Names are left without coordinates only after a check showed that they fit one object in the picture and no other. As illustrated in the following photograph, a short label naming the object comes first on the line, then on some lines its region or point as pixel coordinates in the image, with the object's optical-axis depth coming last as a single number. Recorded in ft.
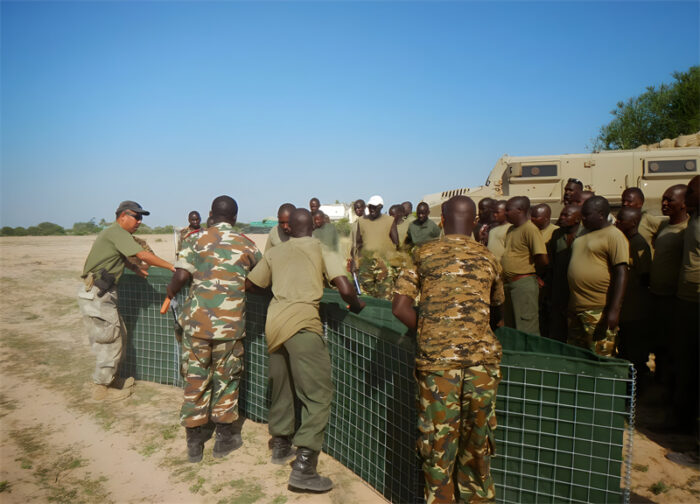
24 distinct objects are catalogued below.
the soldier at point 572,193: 17.83
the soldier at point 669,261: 14.02
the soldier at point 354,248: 26.71
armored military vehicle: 33.96
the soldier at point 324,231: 24.68
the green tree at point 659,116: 85.05
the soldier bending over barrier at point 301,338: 10.75
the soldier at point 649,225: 17.78
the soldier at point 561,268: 16.61
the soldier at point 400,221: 27.50
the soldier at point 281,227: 16.26
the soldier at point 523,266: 15.99
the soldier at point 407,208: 31.75
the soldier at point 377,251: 25.41
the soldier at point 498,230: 17.95
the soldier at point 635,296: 15.33
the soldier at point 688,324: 12.75
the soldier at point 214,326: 12.27
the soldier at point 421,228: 25.67
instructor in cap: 16.01
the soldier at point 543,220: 18.54
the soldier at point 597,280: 12.72
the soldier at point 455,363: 7.95
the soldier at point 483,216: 21.29
